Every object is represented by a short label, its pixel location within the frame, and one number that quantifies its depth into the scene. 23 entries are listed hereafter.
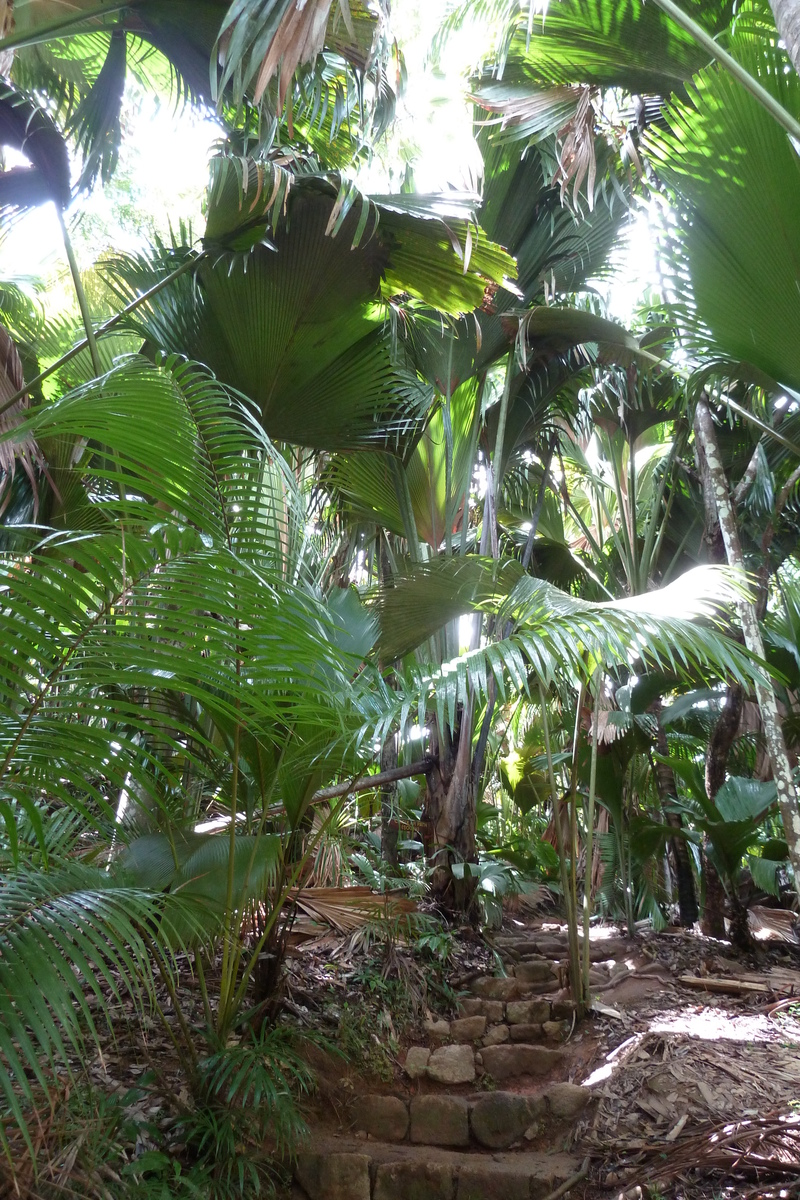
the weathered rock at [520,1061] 3.17
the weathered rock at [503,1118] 2.82
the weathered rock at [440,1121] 2.86
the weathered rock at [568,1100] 2.78
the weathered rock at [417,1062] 3.09
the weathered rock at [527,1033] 3.35
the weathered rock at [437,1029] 3.30
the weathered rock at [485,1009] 3.44
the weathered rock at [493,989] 3.58
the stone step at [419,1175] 2.49
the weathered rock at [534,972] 3.85
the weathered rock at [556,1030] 3.33
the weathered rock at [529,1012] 3.44
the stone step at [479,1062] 3.10
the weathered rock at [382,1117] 2.85
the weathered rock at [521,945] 4.20
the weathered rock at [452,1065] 3.09
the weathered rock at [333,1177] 2.48
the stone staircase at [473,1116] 2.54
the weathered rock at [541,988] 3.74
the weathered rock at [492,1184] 2.49
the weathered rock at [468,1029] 3.33
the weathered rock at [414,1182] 2.56
